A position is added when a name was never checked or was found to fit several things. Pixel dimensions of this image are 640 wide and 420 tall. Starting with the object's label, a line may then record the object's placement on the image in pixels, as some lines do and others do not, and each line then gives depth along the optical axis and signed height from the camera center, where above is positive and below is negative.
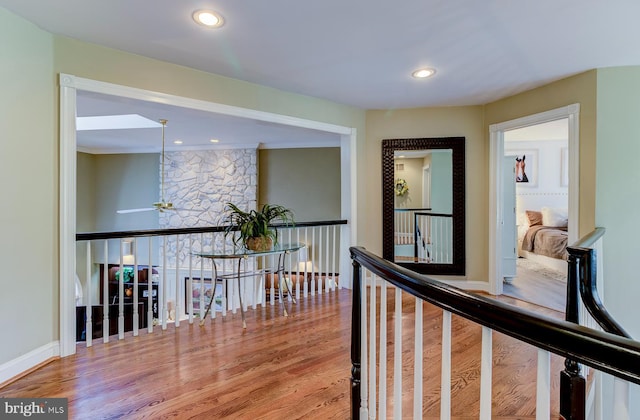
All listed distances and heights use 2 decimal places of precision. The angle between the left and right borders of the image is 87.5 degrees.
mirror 4.23 +0.03
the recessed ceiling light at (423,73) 2.97 +1.22
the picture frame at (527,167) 6.69 +0.82
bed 5.32 -0.50
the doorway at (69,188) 2.36 +0.14
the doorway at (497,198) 3.85 +0.11
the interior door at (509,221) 4.42 -0.18
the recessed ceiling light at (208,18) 2.06 +1.20
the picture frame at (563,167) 6.62 +0.81
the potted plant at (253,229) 3.18 -0.21
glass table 2.99 -0.43
